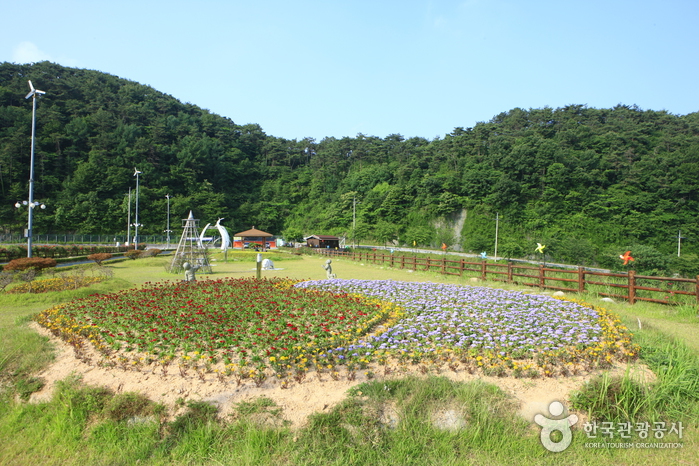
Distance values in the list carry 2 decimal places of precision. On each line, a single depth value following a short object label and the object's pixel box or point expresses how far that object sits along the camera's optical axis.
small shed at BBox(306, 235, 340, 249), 50.92
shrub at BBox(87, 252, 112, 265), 20.19
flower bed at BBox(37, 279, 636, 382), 4.96
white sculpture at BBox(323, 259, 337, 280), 13.94
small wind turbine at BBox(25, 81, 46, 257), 18.62
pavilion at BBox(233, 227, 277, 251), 49.16
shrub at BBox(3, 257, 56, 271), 13.78
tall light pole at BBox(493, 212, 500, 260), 47.38
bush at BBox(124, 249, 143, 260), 27.14
